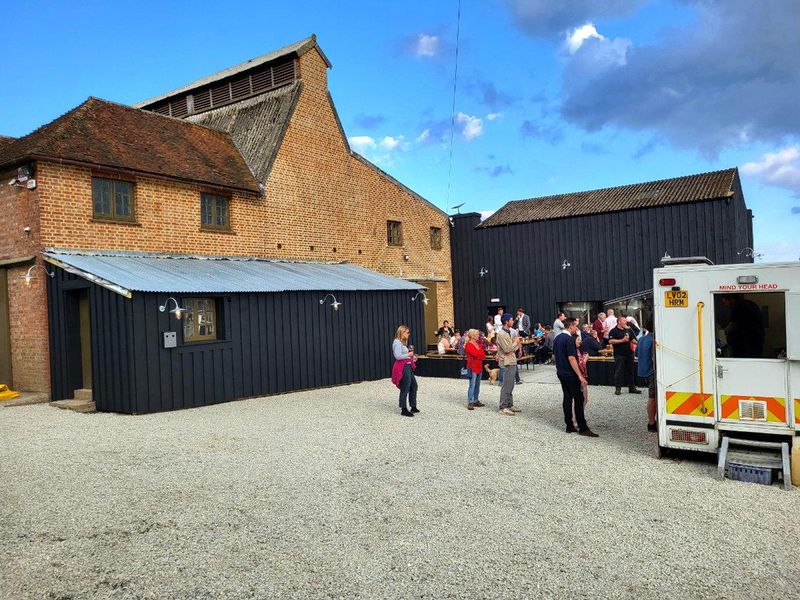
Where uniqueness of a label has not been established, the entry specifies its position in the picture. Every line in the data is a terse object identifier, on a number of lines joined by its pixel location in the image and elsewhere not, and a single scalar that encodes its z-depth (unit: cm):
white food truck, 714
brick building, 1384
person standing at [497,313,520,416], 1119
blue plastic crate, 691
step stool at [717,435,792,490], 693
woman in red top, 1182
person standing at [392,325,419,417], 1134
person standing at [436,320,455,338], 2047
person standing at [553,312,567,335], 1735
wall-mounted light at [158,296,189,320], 1255
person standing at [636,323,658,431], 956
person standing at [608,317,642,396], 1312
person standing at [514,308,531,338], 2122
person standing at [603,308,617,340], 1812
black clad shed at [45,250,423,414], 1225
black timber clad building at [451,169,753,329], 2167
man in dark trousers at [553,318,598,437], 945
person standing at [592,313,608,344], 1808
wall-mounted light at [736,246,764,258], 2272
